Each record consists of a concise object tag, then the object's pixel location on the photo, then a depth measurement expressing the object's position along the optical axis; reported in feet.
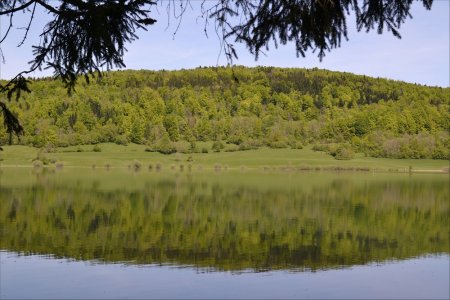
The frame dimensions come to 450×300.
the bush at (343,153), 487.20
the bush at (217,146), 536.05
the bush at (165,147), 515.91
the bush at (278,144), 540.11
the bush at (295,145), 540.11
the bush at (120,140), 541.13
